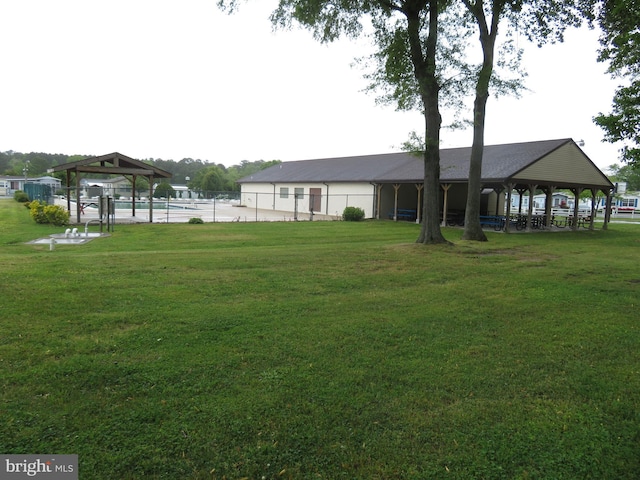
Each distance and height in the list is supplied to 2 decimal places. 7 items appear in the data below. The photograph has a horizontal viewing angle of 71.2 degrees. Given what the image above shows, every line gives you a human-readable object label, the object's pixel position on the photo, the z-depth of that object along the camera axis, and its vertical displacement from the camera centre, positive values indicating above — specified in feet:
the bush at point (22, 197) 113.60 -0.35
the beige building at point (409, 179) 71.65 +5.63
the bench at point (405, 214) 86.68 -1.16
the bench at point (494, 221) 71.41 -1.62
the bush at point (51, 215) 58.54 -2.43
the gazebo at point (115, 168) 63.62 +4.54
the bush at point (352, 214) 83.87 -1.42
